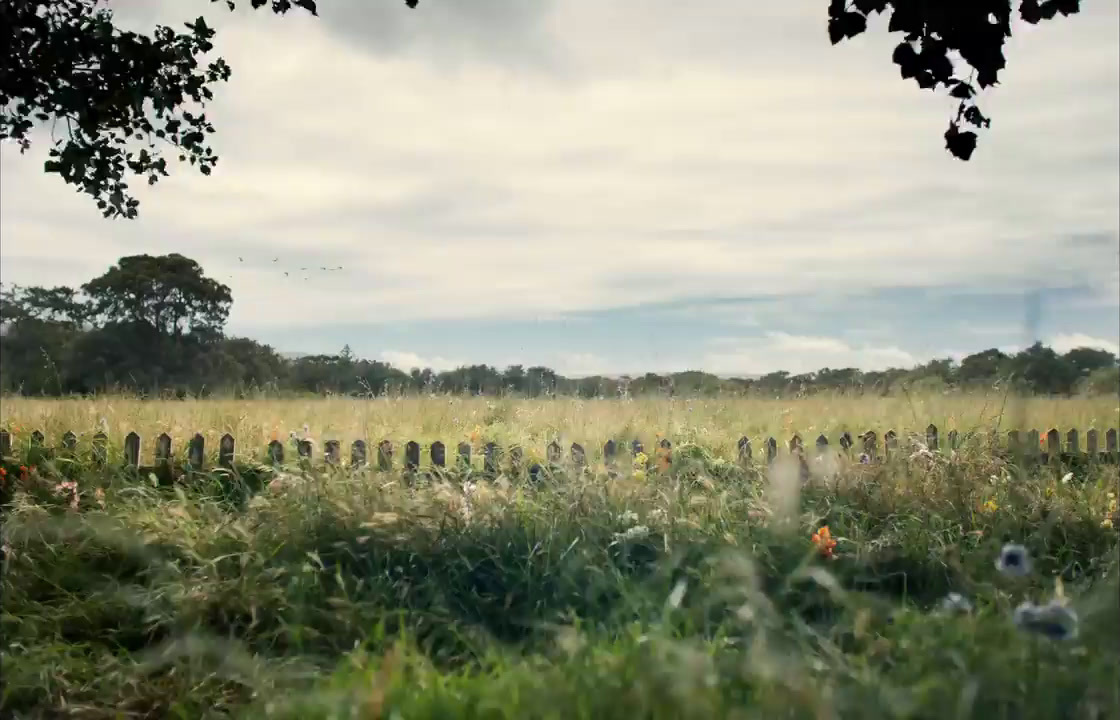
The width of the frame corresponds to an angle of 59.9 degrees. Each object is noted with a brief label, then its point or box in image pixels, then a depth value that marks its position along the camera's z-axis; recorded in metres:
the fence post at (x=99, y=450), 7.58
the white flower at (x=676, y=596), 2.91
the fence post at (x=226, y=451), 7.29
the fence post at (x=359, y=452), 7.19
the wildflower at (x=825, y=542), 4.49
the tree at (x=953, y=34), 5.12
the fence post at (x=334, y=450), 7.26
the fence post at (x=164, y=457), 7.41
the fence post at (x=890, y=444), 6.73
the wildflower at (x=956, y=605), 2.81
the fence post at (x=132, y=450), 7.55
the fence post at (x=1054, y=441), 9.27
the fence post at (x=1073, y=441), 9.50
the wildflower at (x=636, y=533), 4.64
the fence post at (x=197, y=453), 7.43
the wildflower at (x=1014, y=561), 2.71
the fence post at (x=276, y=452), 7.18
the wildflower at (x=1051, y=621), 2.44
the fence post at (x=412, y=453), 7.27
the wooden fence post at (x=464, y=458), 6.85
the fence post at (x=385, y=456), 7.00
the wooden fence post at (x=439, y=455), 7.42
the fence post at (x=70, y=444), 7.85
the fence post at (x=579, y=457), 5.98
